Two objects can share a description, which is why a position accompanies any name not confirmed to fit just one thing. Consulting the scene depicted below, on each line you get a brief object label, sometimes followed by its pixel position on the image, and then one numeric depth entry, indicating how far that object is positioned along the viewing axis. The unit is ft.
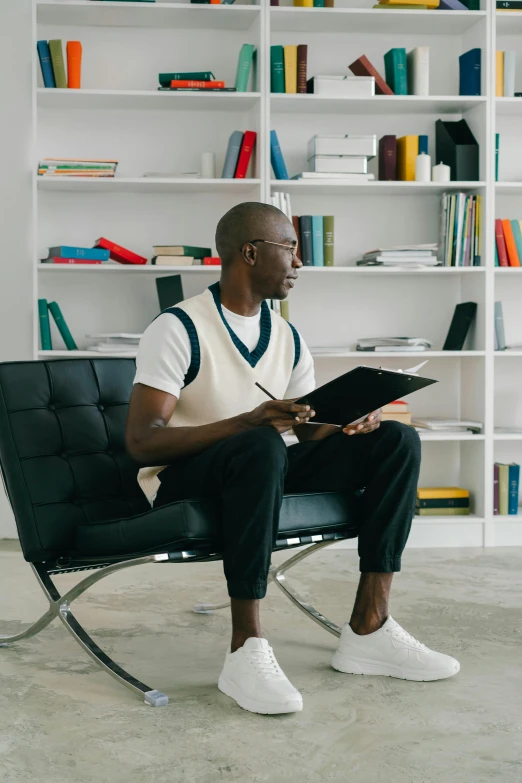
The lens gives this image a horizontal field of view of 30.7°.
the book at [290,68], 12.87
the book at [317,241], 12.96
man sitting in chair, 6.46
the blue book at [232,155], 12.82
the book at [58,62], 12.43
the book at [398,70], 13.09
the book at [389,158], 13.23
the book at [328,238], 12.96
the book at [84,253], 12.58
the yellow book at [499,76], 13.26
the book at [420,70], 13.04
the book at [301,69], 12.87
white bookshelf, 12.94
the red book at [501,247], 13.29
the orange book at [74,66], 12.56
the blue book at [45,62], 12.49
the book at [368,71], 13.03
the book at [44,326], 12.54
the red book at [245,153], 12.86
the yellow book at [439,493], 13.32
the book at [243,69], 12.76
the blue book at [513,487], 13.30
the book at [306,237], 12.92
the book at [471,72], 13.12
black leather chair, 6.61
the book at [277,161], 12.83
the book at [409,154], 13.28
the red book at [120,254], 12.74
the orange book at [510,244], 13.32
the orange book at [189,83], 12.62
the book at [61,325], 12.67
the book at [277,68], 12.84
